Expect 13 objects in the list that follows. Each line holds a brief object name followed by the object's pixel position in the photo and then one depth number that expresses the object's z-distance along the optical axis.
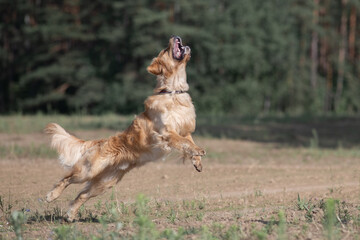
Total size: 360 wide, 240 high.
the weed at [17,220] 9.02
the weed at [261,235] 8.52
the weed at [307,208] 11.79
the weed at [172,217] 11.87
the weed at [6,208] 13.82
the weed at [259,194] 15.83
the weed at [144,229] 8.07
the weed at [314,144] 27.41
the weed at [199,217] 12.02
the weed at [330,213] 7.75
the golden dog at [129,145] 13.65
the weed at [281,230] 8.22
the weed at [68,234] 9.30
